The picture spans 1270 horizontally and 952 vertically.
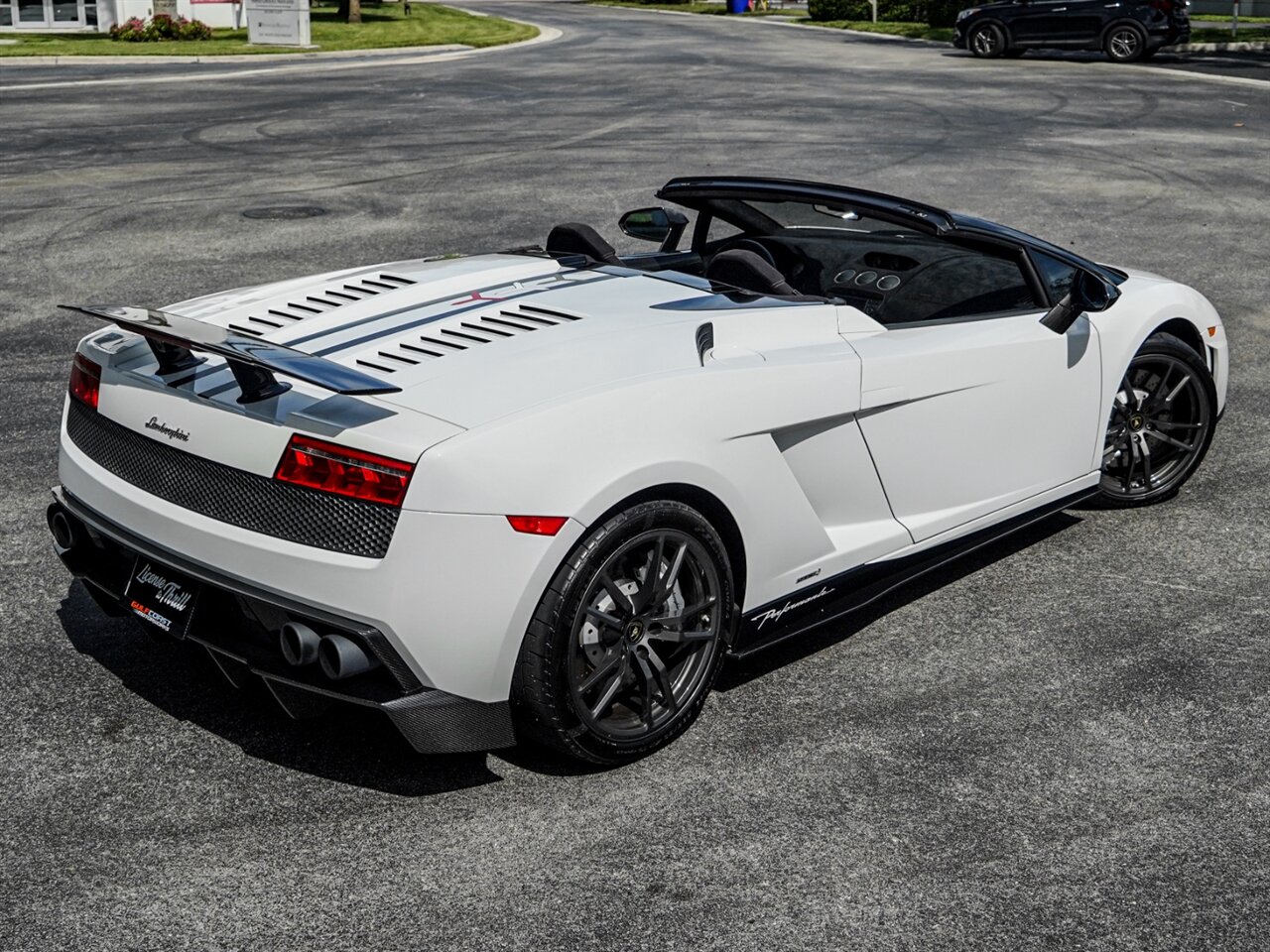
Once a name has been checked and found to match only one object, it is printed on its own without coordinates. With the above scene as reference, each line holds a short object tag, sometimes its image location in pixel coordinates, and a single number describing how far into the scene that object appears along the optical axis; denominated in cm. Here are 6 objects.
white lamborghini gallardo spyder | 349
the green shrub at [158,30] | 3344
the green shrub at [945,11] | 3778
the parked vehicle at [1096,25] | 2755
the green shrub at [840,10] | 4594
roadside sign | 3192
